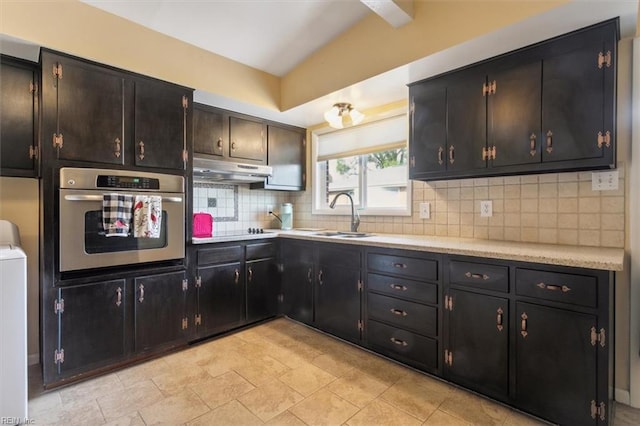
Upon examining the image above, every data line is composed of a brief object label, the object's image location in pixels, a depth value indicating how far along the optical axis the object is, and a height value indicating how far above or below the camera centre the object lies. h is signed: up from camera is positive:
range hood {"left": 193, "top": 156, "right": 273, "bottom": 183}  2.93 +0.39
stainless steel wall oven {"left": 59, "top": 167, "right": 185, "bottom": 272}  2.07 -0.08
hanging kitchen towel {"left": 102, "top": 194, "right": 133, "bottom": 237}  2.12 -0.04
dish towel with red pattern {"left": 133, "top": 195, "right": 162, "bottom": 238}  2.25 -0.06
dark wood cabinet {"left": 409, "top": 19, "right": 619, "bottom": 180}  1.73 +0.64
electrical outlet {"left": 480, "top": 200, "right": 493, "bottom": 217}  2.41 +0.01
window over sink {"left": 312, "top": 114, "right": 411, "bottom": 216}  3.09 +0.47
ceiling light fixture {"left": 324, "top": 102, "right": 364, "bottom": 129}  2.95 +0.93
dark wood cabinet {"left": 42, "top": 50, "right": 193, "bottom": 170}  2.06 +0.70
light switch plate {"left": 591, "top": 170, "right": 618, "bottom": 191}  1.89 +0.18
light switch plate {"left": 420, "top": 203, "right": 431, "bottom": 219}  2.80 -0.01
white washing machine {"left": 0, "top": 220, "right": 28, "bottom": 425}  1.63 -0.70
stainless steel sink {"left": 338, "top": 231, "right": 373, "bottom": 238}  2.98 -0.25
